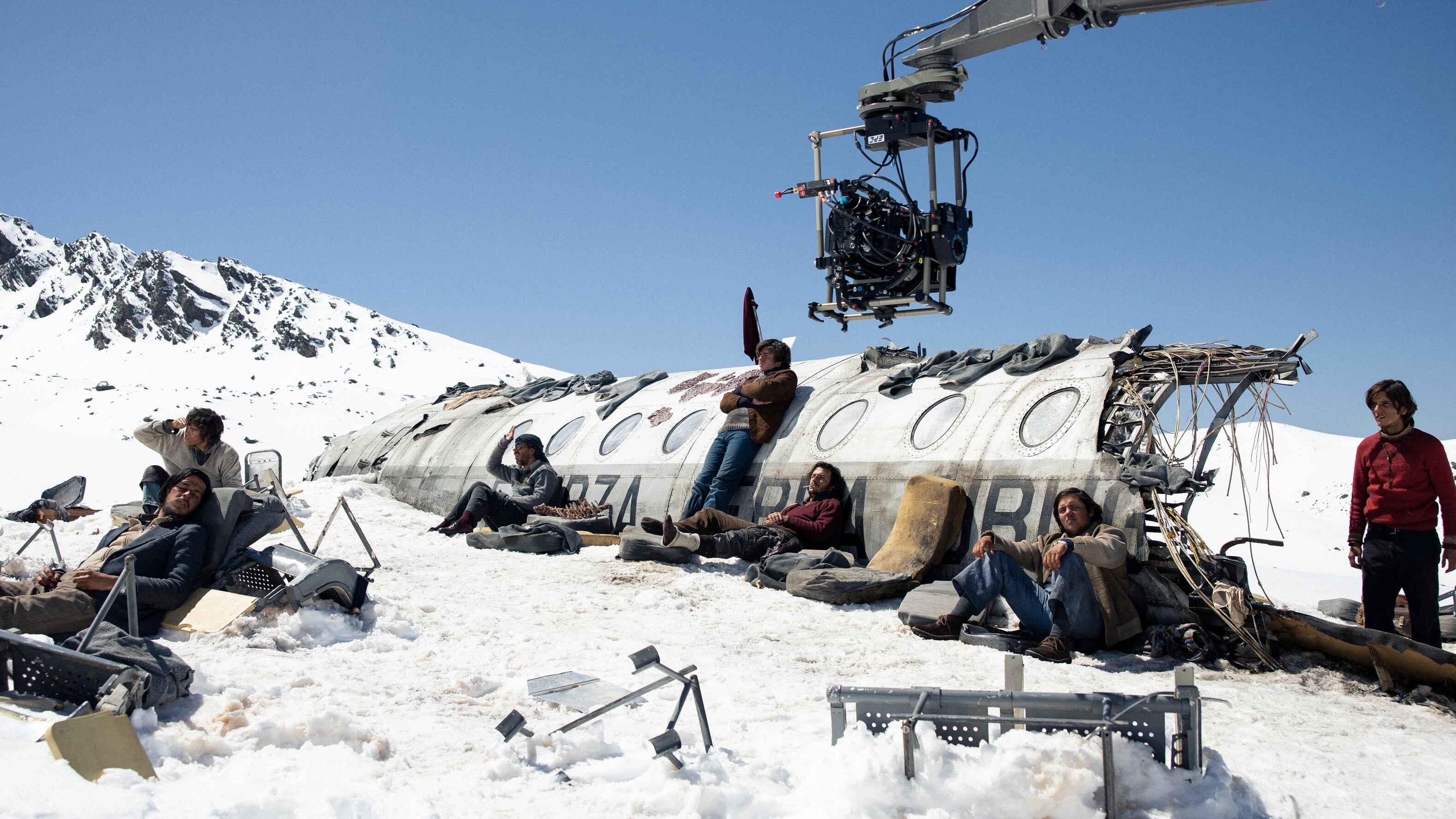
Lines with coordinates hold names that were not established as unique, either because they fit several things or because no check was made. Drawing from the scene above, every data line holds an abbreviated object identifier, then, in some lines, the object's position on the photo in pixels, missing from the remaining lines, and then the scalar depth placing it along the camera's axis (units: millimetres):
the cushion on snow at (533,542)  8914
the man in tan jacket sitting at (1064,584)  5590
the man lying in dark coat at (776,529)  8117
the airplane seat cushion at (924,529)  7203
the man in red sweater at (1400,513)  5289
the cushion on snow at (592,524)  9453
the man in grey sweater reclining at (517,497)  10156
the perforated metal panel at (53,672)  3535
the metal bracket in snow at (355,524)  7062
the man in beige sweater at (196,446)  7164
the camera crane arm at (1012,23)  6848
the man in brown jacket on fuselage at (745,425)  9336
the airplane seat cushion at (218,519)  5625
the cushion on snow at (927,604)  6156
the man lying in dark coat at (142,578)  4695
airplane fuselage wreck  6957
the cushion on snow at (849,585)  6836
